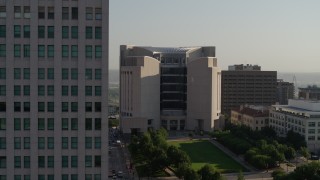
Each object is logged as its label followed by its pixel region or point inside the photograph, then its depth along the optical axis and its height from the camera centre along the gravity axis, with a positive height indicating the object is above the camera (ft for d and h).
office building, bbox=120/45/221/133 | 585.63 -5.42
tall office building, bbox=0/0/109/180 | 175.52 -1.21
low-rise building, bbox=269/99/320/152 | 475.31 -33.74
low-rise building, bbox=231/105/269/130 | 584.40 -37.35
